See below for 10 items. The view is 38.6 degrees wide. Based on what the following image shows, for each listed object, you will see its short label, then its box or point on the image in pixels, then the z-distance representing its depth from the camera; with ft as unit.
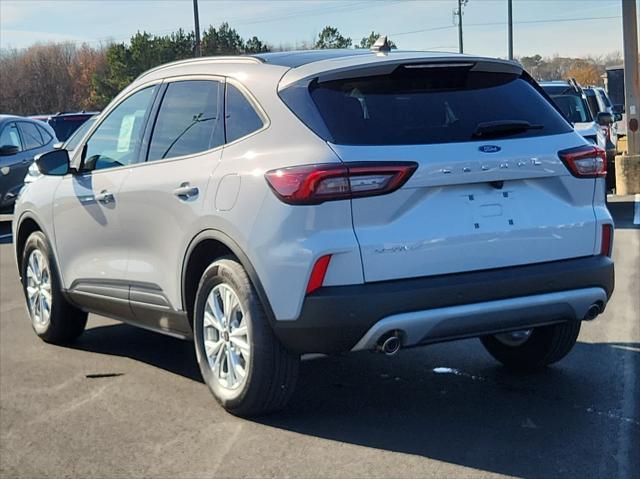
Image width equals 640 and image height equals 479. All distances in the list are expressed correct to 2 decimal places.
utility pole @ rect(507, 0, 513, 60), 168.66
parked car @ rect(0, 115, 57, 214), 46.50
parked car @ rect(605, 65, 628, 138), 126.31
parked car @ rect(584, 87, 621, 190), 47.95
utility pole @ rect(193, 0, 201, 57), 120.78
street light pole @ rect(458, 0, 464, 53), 197.20
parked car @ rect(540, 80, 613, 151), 42.58
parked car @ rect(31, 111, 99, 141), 72.38
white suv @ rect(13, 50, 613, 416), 13.47
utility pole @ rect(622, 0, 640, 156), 55.11
